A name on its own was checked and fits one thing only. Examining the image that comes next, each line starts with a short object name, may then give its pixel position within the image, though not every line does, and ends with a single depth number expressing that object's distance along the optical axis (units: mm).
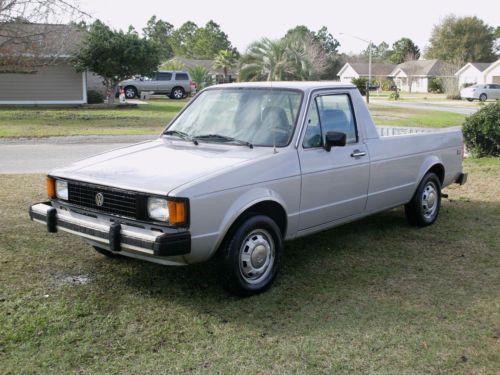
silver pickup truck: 4500
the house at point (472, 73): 73500
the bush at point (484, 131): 12508
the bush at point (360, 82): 46597
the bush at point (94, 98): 33938
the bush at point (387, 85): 79688
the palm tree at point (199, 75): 45625
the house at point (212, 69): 56534
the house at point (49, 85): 31344
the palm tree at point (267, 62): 37531
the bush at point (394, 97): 53175
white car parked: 49000
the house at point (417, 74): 85812
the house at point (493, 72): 68812
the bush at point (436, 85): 73194
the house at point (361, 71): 94875
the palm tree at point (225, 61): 64250
